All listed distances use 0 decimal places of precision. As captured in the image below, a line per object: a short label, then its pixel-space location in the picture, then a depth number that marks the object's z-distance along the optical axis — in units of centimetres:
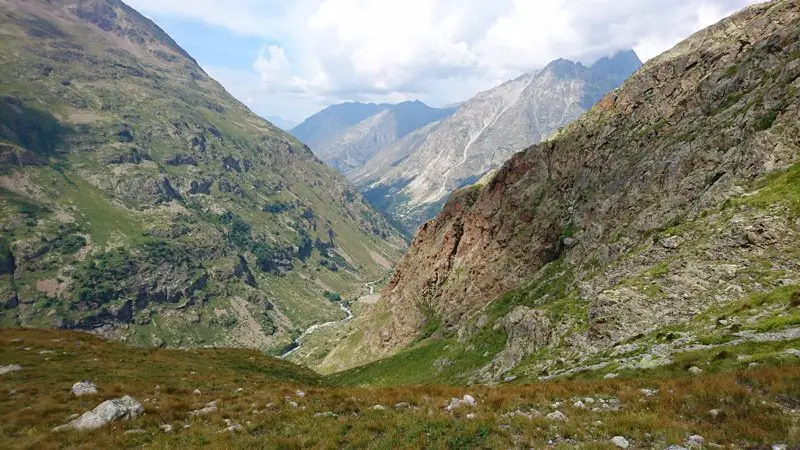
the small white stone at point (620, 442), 1456
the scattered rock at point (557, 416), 1780
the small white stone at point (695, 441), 1398
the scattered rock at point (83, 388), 2781
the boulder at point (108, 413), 2156
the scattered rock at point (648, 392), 1978
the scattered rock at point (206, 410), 2338
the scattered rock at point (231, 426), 2044
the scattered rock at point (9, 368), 3377
